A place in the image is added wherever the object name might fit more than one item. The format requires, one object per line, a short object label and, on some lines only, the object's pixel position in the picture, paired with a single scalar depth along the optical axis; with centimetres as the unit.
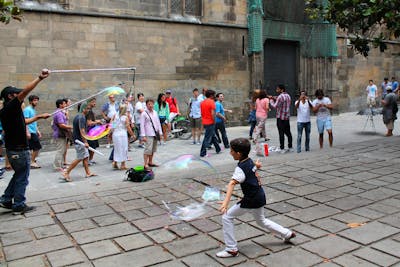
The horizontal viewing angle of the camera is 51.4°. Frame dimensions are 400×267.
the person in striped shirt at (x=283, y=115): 1165
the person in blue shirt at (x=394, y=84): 2280
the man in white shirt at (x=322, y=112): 1162
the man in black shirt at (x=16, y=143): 631
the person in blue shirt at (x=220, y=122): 1273
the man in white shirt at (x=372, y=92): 2217
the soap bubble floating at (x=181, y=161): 629
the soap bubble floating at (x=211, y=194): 701
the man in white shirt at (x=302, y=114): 1151
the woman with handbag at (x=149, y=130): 990
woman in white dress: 977
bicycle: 1565
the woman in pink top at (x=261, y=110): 1268
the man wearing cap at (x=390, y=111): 1423
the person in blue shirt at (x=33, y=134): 1038
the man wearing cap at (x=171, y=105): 1549
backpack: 848
